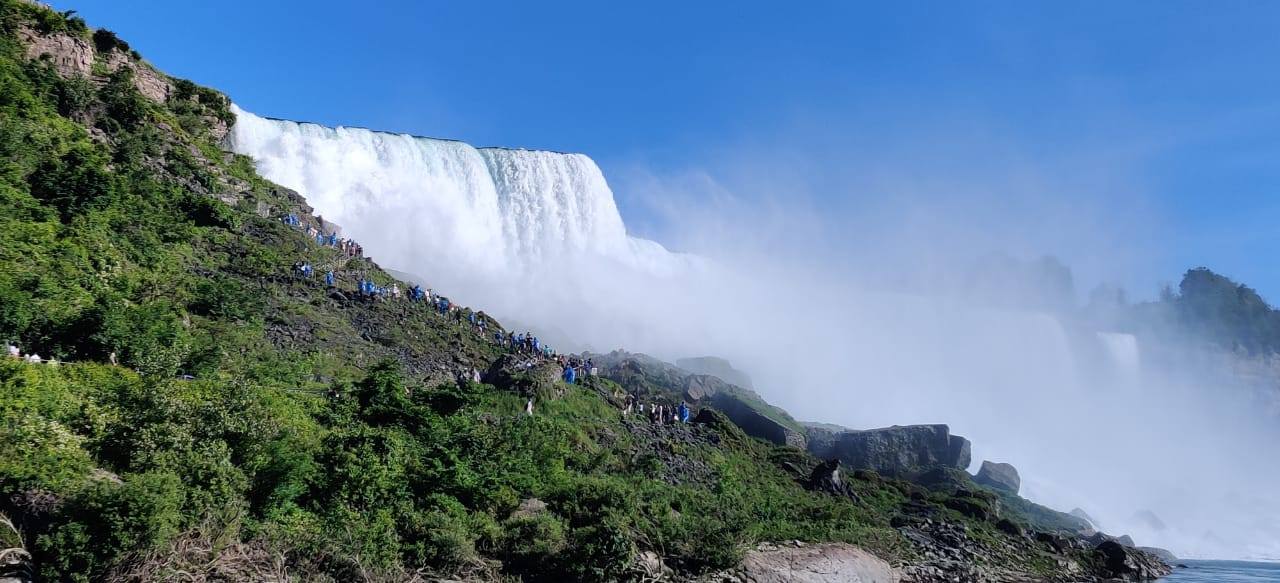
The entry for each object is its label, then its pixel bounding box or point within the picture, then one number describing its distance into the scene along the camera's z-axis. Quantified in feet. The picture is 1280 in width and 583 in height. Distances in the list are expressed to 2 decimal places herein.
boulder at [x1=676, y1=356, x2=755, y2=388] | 268.62
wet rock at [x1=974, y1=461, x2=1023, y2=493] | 182.29
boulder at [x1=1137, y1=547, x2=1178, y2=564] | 154.17
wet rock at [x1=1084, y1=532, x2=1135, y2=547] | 130.65
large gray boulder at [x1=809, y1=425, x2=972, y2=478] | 152.56
